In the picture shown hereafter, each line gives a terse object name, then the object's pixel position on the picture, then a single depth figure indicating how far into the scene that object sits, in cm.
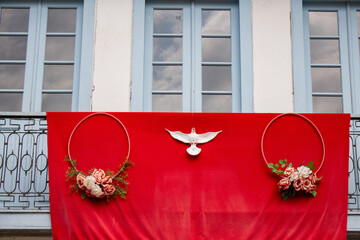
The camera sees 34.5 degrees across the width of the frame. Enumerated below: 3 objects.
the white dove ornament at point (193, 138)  677
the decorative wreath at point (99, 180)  648
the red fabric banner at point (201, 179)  658
